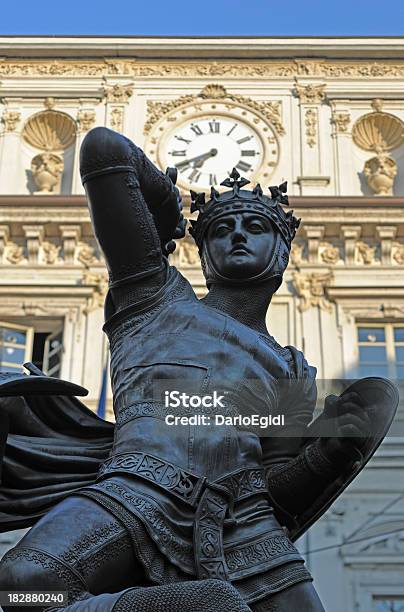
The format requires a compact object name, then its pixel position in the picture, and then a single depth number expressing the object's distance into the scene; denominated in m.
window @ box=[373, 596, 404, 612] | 13.01
